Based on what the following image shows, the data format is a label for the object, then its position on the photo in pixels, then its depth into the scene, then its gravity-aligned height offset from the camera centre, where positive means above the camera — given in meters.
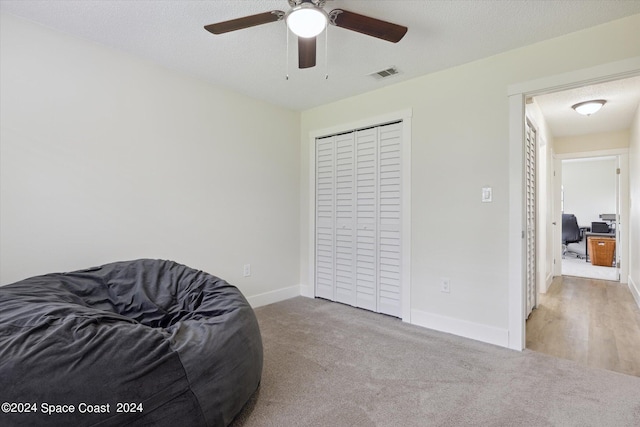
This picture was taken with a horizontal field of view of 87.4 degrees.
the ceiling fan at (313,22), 1.72 +1.05
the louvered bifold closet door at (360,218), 3.38 -0.03
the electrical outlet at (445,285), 2.96 -0.61
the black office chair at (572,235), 7.49 -0.40
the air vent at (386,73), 2.98 +1.30
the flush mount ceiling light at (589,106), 3.68 +1.24
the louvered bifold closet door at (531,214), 3.34 +0.03
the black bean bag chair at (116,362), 1.17 -0.60
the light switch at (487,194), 2.73 +0.18
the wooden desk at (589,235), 6.86 -0.38
